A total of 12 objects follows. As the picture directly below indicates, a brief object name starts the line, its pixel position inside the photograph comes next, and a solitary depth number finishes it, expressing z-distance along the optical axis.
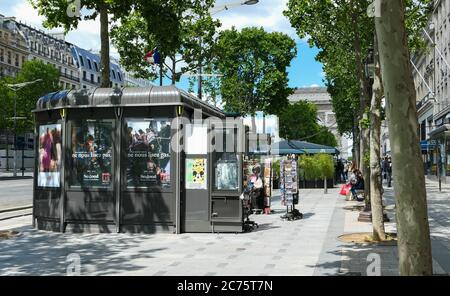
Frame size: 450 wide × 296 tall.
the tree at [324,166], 29.16
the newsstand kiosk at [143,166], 11.67
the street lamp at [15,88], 53.45
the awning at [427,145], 39.29
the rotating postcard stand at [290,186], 14.43
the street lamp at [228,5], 20.77
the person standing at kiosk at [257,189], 15.70
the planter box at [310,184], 29.89
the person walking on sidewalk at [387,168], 30.98
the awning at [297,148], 31.16
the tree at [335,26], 14.40
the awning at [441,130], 30.12
